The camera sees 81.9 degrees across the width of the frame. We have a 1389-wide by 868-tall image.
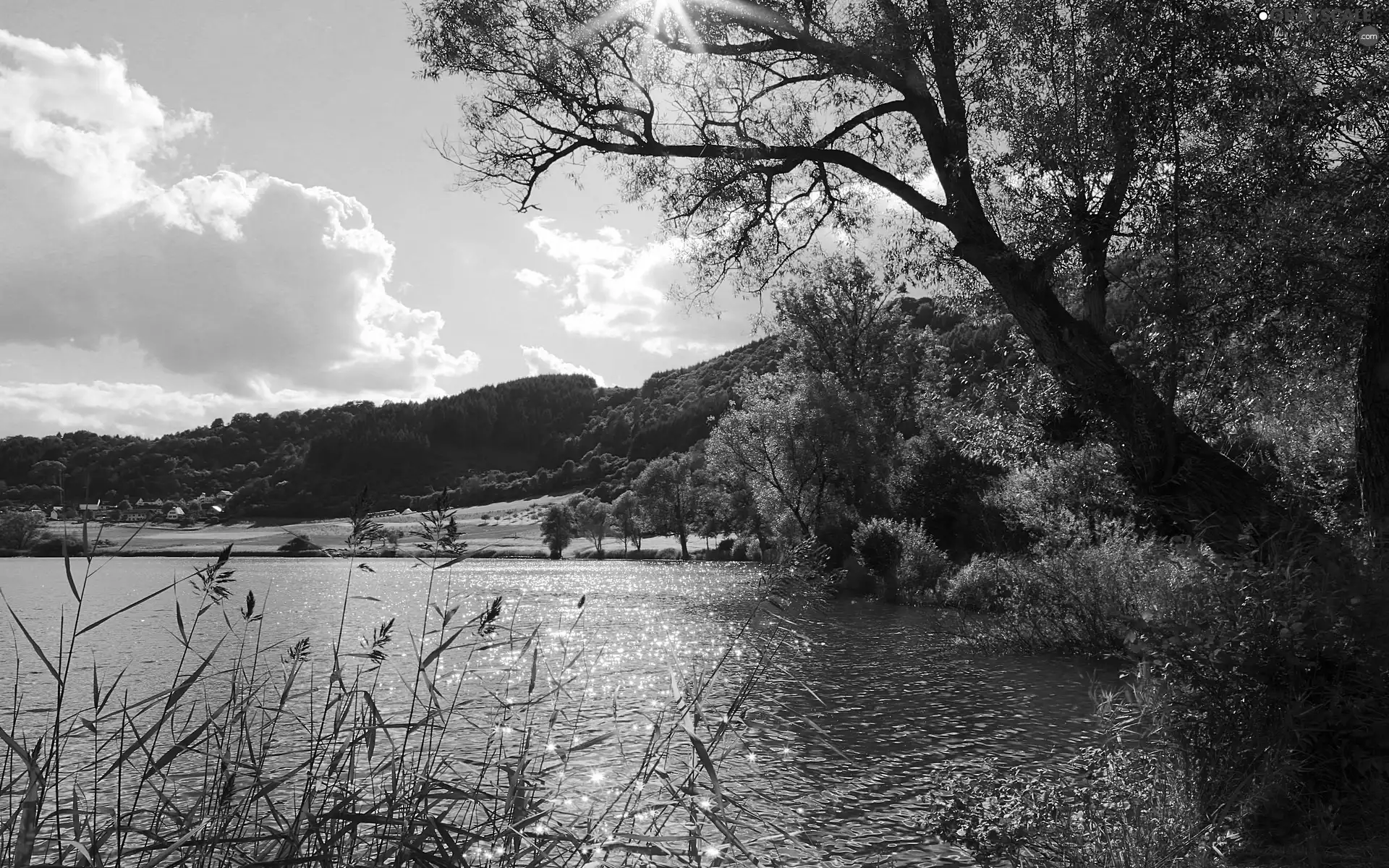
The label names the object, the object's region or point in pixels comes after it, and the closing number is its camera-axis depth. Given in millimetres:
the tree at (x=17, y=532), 83938
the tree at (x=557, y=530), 105250
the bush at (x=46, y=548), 84500
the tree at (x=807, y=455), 43906
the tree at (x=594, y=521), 111750
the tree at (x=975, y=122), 9859
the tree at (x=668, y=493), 101688
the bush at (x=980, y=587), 25438
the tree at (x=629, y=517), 106625
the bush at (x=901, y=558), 31500
